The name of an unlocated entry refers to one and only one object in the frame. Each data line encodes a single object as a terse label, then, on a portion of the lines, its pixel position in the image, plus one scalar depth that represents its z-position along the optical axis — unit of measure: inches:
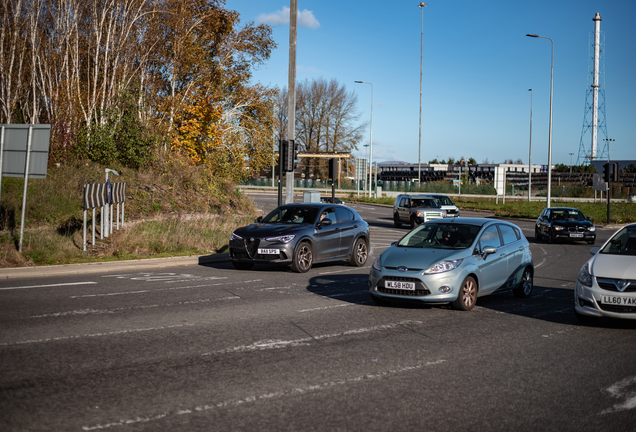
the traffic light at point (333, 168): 856.2
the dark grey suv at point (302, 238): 548.4
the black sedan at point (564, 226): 967.0
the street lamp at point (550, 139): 1595.5
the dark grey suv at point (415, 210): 1198.5
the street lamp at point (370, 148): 2593.5
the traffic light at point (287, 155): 787.4
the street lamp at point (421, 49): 2506.5
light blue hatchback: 362.6
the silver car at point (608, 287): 309.0
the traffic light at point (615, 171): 1367.9
